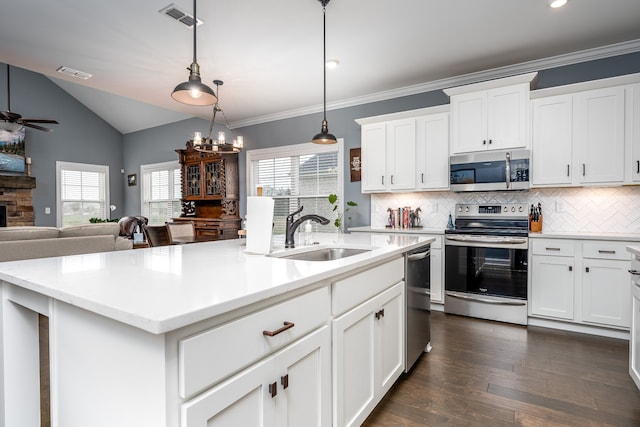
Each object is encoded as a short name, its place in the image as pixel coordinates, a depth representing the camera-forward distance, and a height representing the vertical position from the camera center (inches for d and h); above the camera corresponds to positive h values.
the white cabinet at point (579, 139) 122.4 +25.5
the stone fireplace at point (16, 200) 257.9 +6.4
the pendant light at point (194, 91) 78.4 +27.3
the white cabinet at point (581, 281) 116.3 -27.4
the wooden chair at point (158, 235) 169.0 -14.1
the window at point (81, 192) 296.8 +14.3
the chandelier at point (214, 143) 169.5 +33.8
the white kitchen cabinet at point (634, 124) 119.4 +28.9
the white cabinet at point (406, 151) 156.0 +27.2
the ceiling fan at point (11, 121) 188.1 +50.7
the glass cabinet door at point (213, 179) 233.0 +20.0
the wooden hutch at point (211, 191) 231.1 +11.4
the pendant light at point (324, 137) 115.5 +24.0
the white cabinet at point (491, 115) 133.8 +38.0
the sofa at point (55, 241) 121.9 -12.9
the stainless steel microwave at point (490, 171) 134.9 +14.7
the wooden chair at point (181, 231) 191.6 -13.7
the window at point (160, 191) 288.4 +14.3
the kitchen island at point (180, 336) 32.8 -15.7
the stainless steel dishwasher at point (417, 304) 89.0 -27.7
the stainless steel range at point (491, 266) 131.6 -24.2
